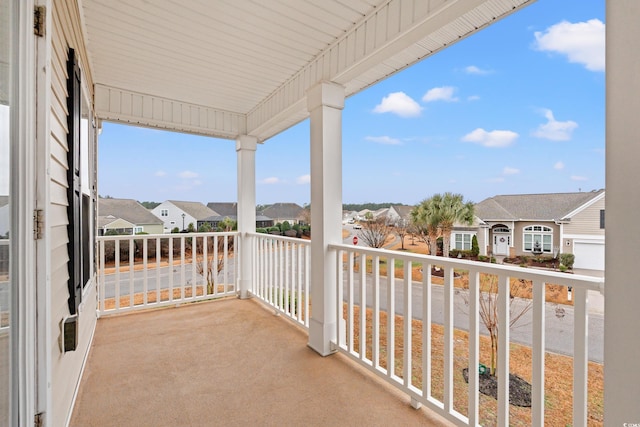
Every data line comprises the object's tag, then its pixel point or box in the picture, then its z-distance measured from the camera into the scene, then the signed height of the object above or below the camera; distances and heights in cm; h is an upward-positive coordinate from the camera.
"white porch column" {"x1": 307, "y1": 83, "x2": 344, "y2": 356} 260 +17
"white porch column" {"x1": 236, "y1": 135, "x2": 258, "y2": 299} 430 +18
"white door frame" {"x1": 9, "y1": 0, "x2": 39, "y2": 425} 107 -2
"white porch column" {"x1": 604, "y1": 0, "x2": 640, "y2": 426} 97 -1
